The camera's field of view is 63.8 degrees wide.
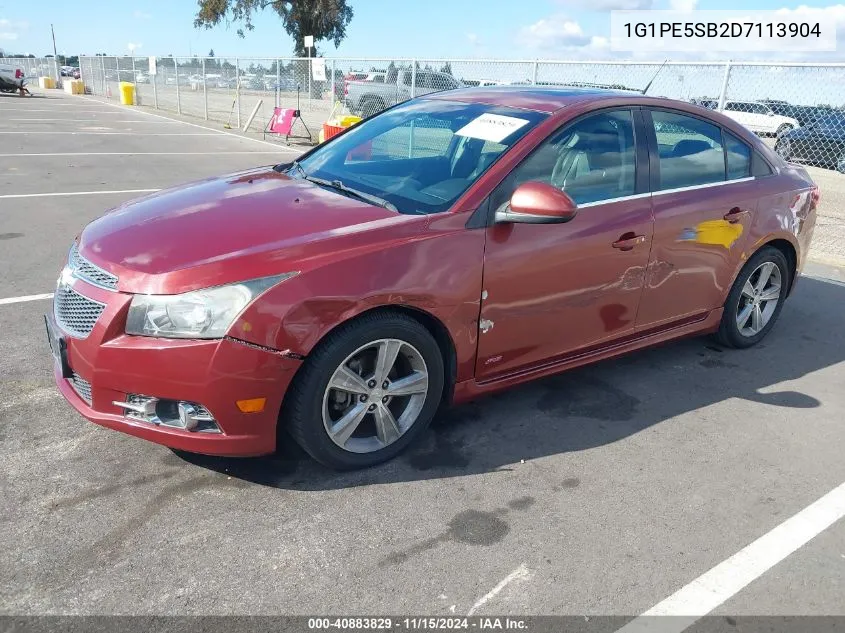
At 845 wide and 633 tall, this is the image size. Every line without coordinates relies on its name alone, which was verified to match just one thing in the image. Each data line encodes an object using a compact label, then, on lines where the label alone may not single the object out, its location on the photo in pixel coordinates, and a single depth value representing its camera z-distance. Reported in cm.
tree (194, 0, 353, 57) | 4262
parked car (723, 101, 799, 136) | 1052
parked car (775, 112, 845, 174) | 1312
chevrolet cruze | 258
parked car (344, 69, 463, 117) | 1328
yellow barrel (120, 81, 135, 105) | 2756
